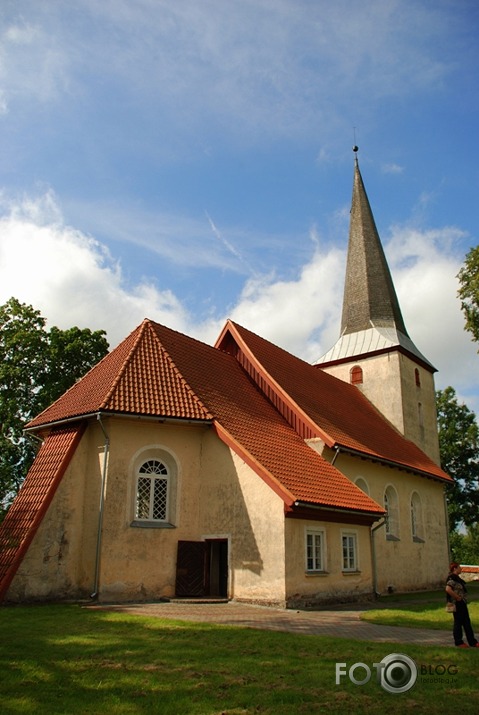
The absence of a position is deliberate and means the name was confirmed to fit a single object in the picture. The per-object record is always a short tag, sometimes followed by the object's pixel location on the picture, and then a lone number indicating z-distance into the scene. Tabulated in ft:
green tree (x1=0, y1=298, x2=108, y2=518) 86.22
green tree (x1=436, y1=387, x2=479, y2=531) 128.16
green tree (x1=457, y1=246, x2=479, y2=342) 59.82
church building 44.21
